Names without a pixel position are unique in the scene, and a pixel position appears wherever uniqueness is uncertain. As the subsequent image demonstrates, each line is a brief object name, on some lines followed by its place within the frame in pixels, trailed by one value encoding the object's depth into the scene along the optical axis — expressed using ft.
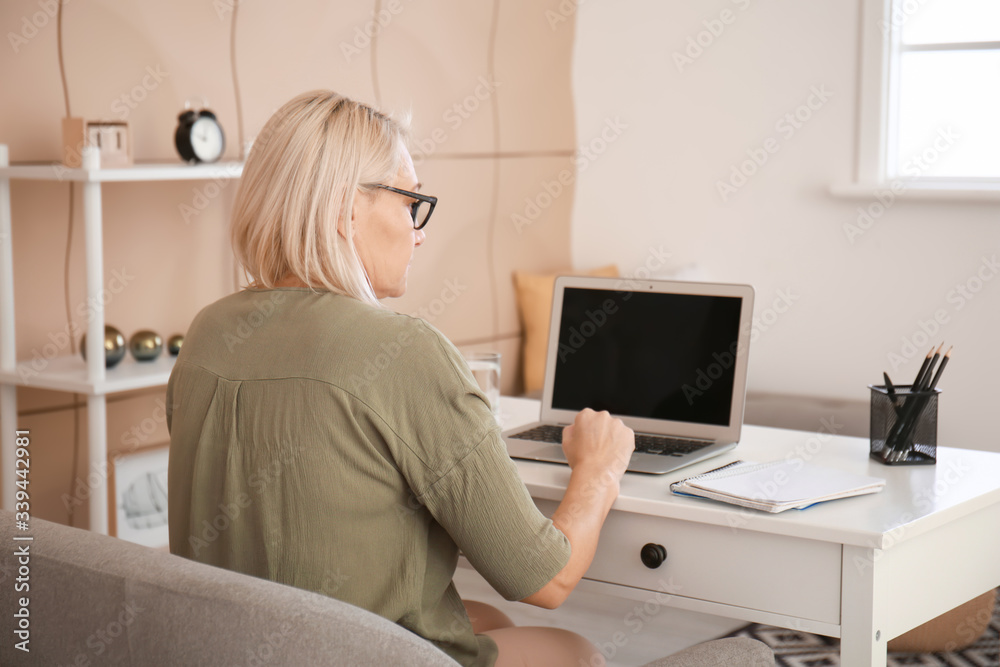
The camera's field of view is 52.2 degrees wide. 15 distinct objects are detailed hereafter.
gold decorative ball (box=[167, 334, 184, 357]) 8.95
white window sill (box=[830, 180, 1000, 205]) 10.75
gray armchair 3.02
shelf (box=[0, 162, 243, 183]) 7.64
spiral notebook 4.71
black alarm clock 8.66
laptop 5.94
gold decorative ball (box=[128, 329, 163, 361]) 8.62
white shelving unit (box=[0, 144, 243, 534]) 7.73
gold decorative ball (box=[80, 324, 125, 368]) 8.32
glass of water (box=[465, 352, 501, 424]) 6.55
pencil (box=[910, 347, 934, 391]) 5.47
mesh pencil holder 5.42
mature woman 3.96
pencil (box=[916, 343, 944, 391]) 5.48
